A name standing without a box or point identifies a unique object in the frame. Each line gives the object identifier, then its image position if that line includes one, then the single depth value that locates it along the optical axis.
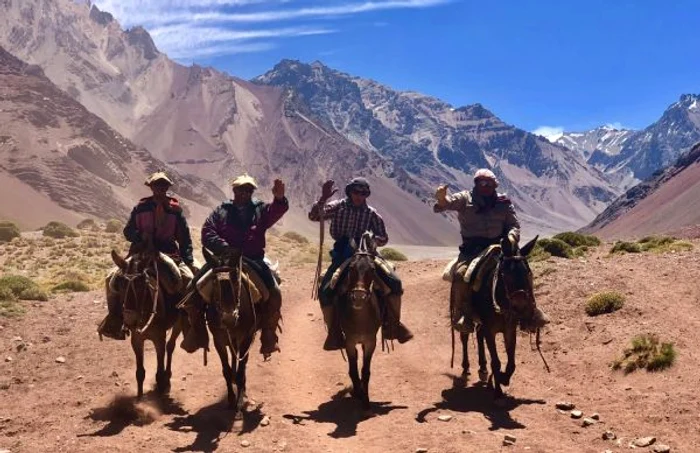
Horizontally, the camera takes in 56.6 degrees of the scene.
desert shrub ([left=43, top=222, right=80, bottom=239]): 54.75
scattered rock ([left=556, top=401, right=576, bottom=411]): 10.24
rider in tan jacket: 11.66
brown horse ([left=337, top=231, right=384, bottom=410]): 10.23
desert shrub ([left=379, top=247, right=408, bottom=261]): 44.72
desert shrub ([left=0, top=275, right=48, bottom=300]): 21.30
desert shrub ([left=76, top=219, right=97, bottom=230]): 72.05
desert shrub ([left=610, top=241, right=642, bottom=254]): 29.42
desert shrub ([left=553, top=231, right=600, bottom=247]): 37.41
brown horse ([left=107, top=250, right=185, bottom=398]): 10.55
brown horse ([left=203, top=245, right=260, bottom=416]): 9.71
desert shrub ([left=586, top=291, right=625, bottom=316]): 15.51
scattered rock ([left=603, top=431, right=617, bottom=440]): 8.72
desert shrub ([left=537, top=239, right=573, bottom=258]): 30.17
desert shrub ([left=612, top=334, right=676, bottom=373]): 11.23
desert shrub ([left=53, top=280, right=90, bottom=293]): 26.95
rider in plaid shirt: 10.94
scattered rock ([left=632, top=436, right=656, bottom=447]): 8.39
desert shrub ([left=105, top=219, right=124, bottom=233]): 63.79
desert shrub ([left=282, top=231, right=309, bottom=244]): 71.62
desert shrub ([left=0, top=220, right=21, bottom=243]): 51.34
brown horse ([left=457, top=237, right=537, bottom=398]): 10.34
